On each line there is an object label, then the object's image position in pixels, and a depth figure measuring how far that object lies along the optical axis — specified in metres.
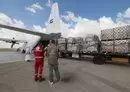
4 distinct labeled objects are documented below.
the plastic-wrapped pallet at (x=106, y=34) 7.03
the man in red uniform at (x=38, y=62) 3.73
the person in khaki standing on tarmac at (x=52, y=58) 3.49
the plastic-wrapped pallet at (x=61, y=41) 9.74
